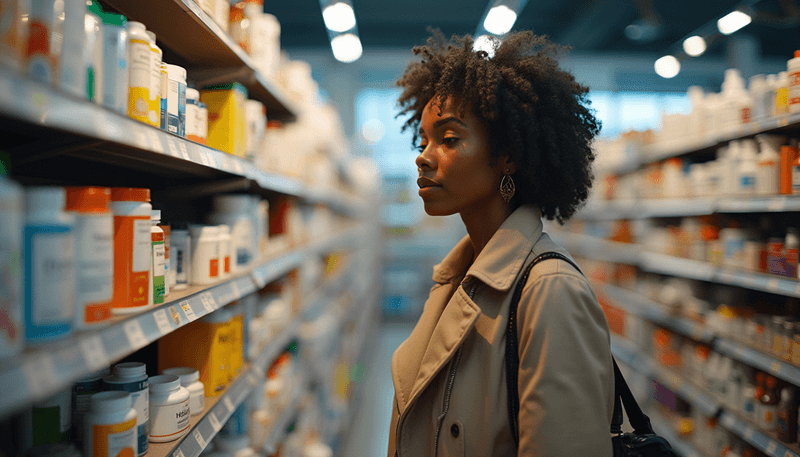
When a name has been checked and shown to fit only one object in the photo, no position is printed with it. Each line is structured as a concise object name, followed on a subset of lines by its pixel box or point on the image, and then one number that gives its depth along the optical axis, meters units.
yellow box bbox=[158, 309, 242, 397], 1.54
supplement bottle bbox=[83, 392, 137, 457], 0.99
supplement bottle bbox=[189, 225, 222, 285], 1.46
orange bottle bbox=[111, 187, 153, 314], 0.96
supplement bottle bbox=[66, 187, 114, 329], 0.79
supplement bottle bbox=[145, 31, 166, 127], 1.06
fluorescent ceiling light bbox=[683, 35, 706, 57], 5.52
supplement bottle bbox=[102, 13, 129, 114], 0.89
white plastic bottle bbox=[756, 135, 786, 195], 2.30
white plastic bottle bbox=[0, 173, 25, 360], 0.64
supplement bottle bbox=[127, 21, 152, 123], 1.02
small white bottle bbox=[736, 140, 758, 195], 2.47
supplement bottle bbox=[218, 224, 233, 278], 1.57
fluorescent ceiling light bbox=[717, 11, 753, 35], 4.82
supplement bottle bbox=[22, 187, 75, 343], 0.70
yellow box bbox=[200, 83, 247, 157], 1.63
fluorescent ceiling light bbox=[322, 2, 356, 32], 4.57
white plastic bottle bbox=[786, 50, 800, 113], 2.08
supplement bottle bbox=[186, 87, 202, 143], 1.38
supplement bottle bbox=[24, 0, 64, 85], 0.69
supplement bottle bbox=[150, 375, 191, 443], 1.24
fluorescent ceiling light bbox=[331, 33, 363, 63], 5.34
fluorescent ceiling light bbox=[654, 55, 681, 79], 5.72
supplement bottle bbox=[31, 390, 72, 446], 1.05
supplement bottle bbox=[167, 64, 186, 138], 1.20
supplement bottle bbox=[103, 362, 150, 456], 1.11
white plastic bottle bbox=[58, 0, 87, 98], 0.74
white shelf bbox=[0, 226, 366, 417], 0.62
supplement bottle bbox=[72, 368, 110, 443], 1.12
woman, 1.08
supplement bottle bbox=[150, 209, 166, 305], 1.09
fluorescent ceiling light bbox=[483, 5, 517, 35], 4.66
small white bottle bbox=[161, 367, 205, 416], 1.39
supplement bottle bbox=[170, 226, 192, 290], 1.37
